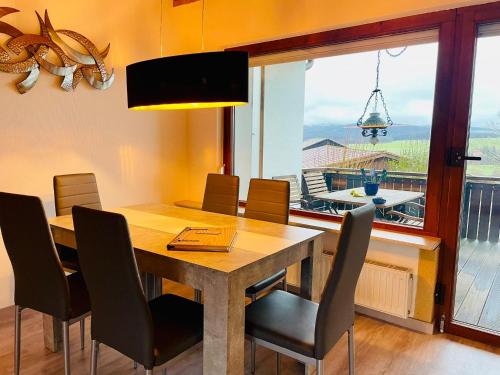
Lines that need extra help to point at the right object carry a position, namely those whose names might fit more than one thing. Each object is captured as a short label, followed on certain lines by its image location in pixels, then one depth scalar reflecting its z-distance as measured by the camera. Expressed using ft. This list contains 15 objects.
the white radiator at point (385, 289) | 8.89
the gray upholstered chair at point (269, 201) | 9.11
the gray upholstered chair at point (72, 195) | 8.80
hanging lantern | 10.04
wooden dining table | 5.24
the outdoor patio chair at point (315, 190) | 11.31
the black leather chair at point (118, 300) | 4.75
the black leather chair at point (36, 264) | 5.82
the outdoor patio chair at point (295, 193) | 11.96
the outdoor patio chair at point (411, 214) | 9.44
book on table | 6.08
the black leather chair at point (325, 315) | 4.98
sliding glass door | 8.13
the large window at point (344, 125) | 9.45
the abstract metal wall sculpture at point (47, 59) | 9.09
